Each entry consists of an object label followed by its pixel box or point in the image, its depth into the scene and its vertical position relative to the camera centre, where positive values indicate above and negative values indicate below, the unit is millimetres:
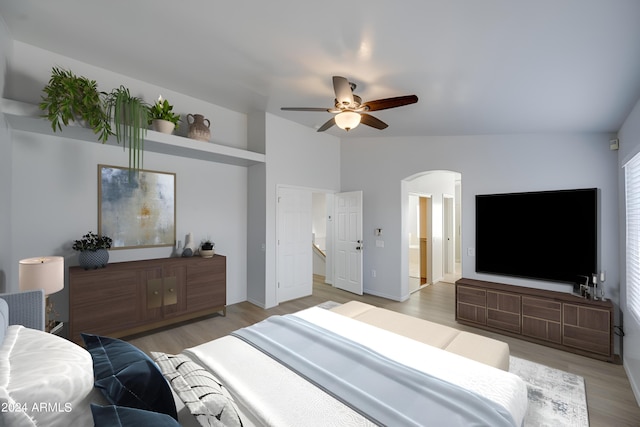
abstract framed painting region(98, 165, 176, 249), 3336 +128
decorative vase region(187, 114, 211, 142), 3611 +1152
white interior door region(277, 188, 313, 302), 4594 -495
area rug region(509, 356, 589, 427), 1985 -1467
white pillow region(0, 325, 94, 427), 758 -501
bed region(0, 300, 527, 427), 860 -860
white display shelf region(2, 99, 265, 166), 2455 +883
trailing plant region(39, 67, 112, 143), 2438 +1021
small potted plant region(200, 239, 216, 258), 3863 -465
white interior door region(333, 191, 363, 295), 5113 -491
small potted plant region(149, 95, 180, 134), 3236 +1170
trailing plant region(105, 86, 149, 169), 2770 +1024
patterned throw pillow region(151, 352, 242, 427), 1017 -727
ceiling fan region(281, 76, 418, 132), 2312 +1001
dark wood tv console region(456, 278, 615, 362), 2830 -1158
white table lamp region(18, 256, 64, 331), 2227 -465
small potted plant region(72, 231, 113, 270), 2914 -355
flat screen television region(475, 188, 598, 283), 3115 -245
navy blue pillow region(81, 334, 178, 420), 989 -614
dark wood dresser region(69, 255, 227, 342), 2826 -903
